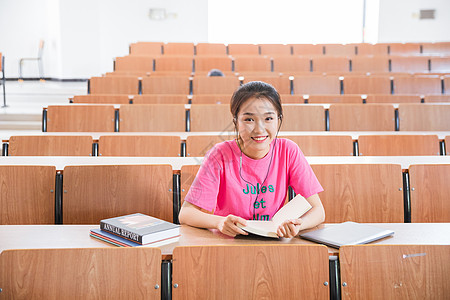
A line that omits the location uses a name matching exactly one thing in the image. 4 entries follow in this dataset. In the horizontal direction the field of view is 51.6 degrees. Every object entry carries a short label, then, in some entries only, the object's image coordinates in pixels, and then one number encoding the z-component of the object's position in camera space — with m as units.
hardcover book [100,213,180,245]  1.34
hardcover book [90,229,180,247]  1.33
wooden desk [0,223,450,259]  1.35
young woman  1.61
